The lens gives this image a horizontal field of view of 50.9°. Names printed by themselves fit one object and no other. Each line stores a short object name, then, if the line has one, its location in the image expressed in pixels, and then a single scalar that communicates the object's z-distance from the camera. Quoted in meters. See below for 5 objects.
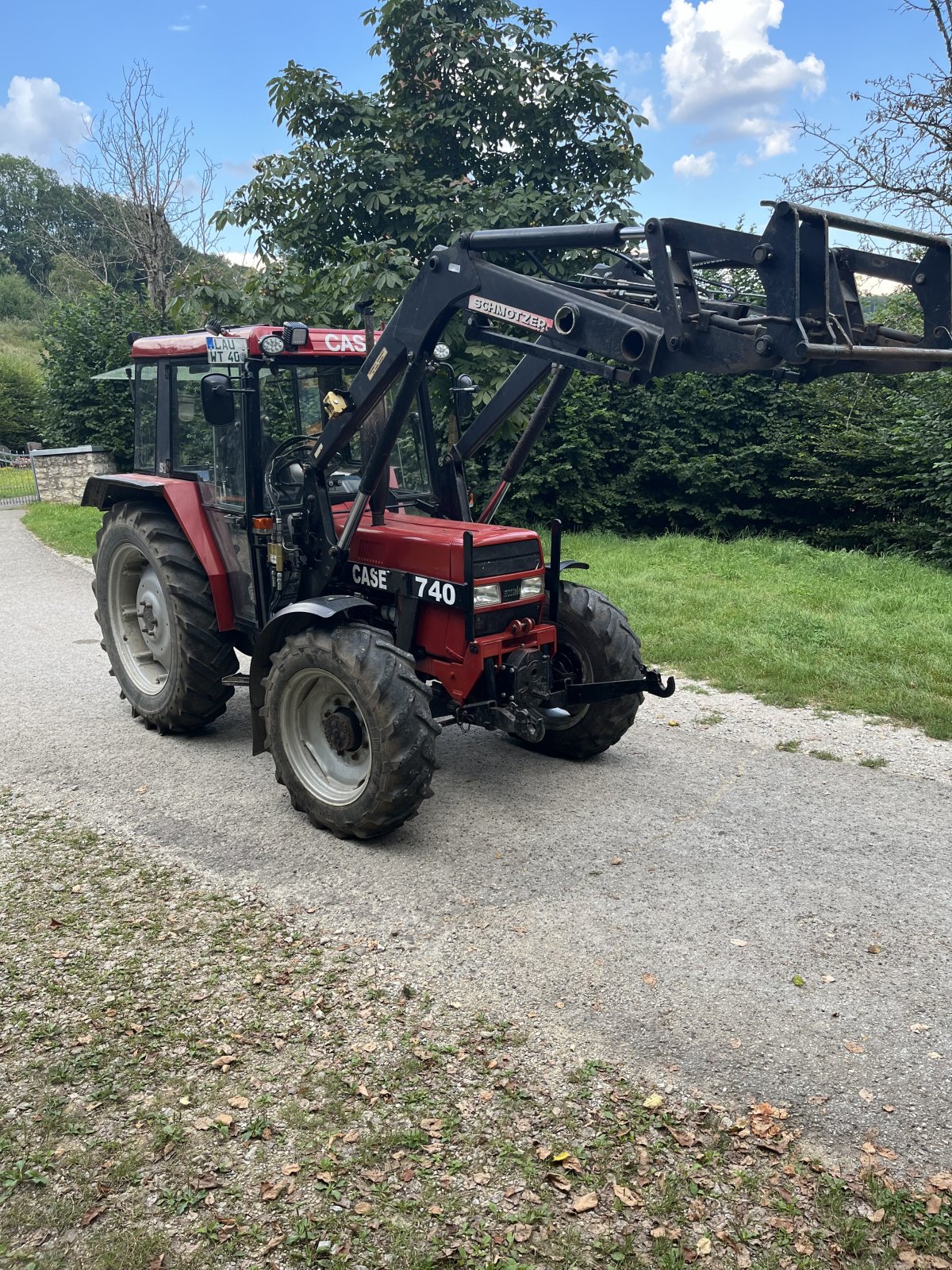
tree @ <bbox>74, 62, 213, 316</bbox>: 20.50
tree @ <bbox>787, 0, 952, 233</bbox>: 12.38
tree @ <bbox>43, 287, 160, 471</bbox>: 20.08
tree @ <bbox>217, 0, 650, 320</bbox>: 11.55
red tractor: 3.90
